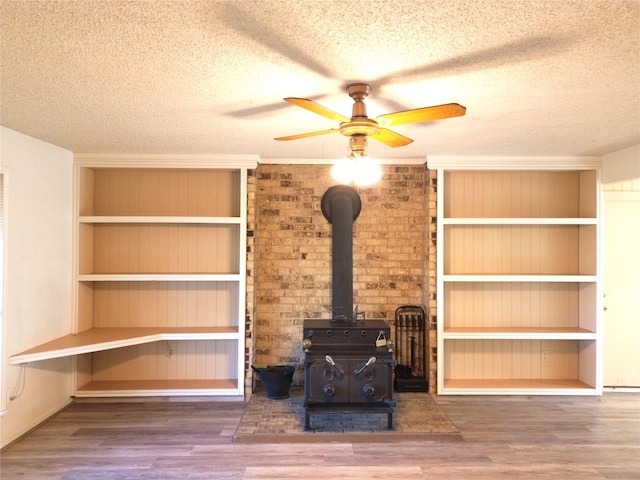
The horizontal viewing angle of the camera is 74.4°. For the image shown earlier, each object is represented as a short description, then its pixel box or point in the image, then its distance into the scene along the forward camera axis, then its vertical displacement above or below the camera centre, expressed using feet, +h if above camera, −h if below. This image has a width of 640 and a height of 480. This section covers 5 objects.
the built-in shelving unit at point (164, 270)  14.03 -0.97
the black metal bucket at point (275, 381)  12.80 -4.24
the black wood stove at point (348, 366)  11.12 -3.28
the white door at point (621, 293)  14.21 -1.60
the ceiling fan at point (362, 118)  6.34 +2.00
